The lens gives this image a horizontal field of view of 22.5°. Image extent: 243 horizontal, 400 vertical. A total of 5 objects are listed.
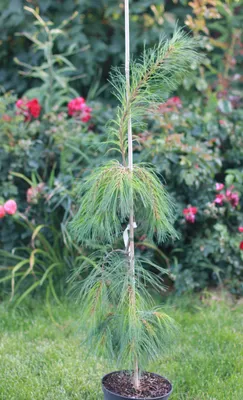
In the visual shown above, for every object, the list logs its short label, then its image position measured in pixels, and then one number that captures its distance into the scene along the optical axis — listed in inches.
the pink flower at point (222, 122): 168.1
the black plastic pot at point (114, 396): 88.0
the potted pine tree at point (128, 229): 87.1
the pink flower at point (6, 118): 165.2
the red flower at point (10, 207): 147.6
